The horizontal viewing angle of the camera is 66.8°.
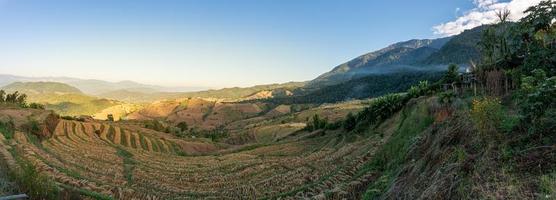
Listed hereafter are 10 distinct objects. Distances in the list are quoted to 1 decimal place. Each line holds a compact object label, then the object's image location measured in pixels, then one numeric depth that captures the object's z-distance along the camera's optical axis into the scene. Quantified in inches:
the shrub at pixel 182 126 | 4465.6
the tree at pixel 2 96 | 2969.2
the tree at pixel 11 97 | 3088.1
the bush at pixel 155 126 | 3523.6
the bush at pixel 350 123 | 1740.9
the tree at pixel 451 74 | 1125.7
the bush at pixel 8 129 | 1570.4
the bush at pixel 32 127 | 1812.3
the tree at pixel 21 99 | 3131.2
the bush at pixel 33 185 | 563.9
